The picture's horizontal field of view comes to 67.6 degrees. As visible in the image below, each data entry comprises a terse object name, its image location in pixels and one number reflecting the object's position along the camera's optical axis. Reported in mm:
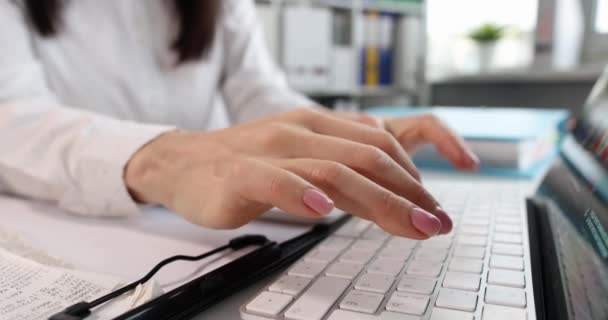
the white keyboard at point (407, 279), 228
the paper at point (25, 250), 296
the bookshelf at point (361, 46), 1621
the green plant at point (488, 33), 1909
